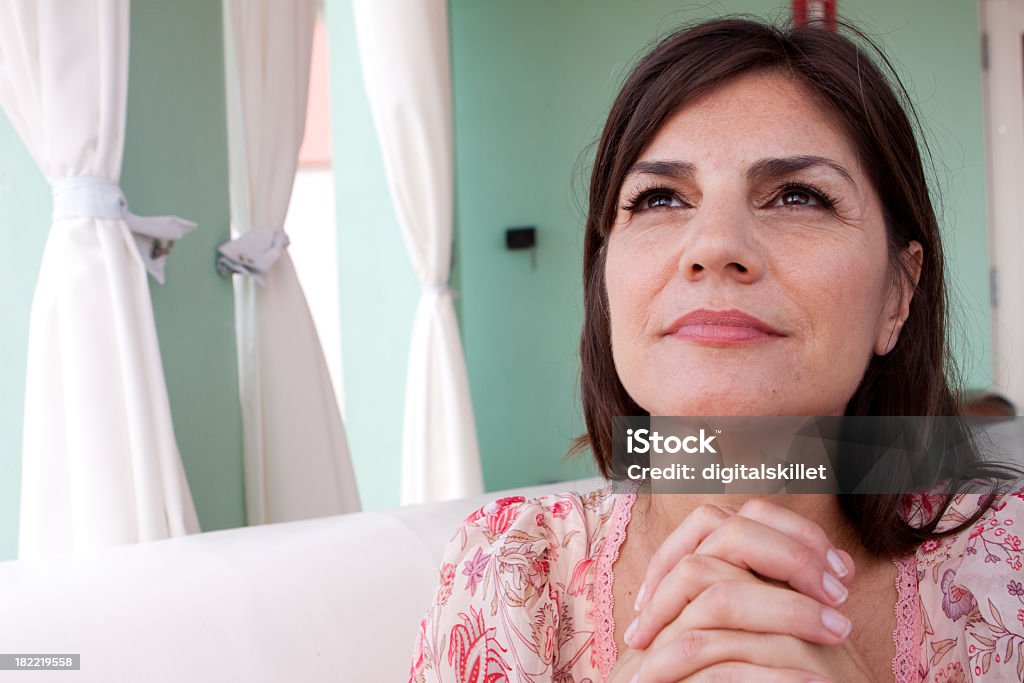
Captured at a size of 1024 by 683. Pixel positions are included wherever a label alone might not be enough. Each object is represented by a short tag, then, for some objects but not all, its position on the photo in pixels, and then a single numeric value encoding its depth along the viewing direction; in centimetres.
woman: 63
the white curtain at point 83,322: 195
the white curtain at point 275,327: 264
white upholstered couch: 97
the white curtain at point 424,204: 354
